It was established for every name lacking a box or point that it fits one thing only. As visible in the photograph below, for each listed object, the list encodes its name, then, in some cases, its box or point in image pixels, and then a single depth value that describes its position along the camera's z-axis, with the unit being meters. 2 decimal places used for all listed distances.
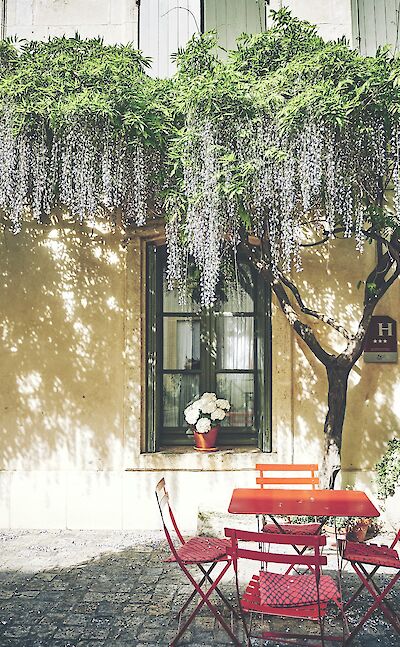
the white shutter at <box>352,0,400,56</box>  6.27
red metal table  3.82
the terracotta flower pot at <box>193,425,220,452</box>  6.20
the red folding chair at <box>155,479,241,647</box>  3.55
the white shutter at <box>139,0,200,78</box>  6.22
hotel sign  6.07
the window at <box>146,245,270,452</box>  6.48
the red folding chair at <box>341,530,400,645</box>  3.50
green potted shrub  5.50
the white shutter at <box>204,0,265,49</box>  6.32
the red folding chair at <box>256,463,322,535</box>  4.44
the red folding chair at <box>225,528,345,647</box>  3.05
